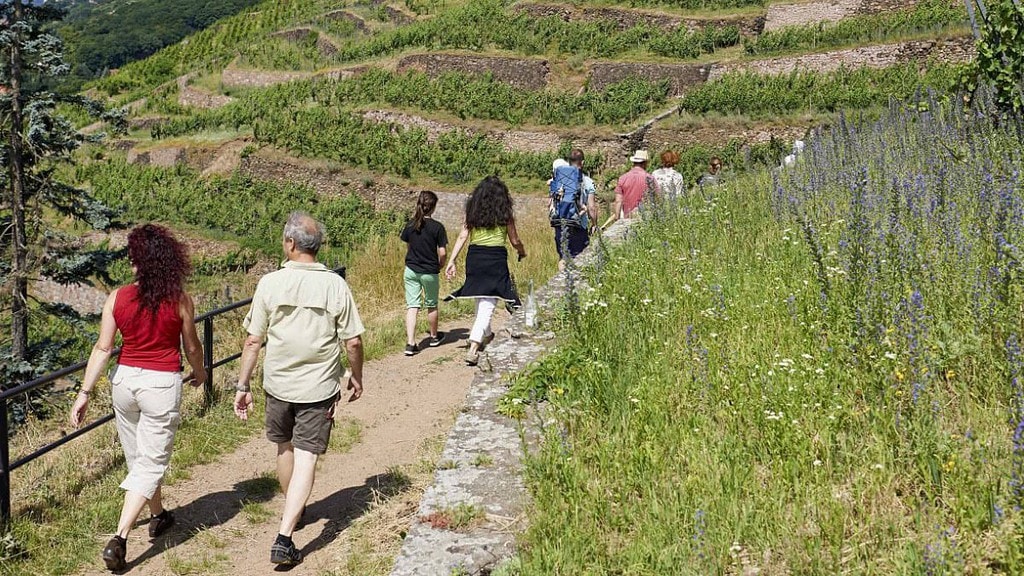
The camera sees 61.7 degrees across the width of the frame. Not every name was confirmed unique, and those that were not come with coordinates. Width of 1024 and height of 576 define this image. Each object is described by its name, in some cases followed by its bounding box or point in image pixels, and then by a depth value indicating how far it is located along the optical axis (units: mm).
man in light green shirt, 4523
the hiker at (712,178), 9734
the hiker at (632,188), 10180
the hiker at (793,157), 10125
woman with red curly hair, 4617
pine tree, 16438
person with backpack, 9586
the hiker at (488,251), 7633
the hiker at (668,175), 10125
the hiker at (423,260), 8609
